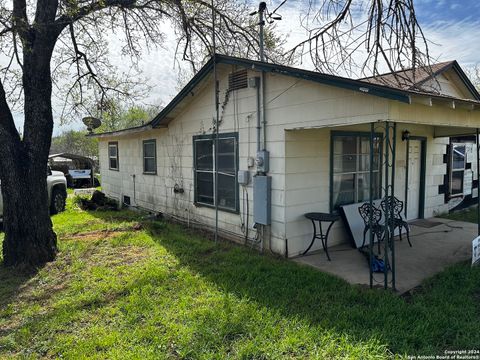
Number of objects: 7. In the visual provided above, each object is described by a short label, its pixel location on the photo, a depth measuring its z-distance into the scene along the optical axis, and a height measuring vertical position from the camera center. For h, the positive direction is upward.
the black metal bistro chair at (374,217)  5.24 -1.13
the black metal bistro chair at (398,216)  5.72 -1.17
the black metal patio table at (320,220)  5.14 -1.06
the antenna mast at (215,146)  5.88 +0.11
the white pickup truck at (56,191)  10.09 -1.14
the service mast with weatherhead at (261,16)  5.33 +2.20
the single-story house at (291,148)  4.31 +0.05
